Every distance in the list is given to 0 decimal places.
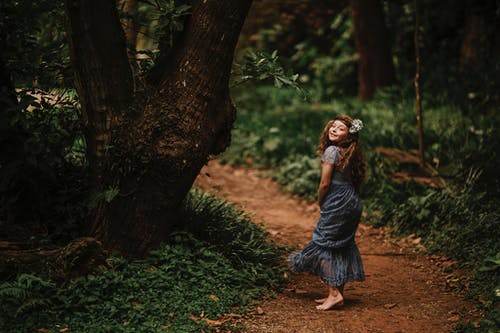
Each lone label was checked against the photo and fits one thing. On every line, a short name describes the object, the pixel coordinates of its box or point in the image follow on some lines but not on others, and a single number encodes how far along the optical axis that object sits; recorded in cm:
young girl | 528
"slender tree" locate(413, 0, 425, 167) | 855
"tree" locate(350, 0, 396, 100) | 1243
